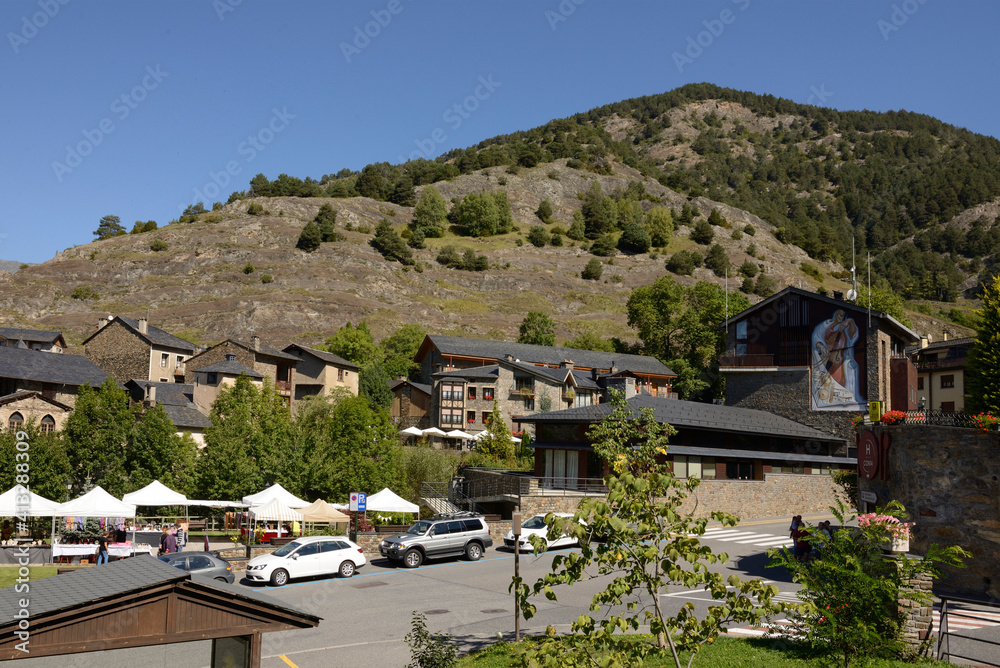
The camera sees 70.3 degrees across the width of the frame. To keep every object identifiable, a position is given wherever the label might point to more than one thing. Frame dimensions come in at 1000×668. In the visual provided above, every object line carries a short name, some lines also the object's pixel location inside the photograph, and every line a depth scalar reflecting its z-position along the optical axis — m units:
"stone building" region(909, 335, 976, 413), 67.00
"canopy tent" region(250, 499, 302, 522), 30.69
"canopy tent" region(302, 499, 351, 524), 31.83
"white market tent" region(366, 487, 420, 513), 32.97
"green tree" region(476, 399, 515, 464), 54.53
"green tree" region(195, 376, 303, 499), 39.19
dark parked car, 21.64
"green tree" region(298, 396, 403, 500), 40.25
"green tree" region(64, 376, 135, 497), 40.56
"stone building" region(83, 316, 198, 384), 69.38
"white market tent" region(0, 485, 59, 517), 27.53
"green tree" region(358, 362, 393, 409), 74.50
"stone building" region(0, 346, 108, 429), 49.41
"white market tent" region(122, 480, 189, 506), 31.59
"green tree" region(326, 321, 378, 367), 84.88
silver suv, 27.03
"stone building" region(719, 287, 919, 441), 50.34
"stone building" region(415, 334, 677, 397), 75.94
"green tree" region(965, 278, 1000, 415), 35.34
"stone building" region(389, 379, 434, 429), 73.94
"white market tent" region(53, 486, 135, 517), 28.00
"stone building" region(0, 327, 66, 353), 68.94
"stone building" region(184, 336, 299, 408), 65.19
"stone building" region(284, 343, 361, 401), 70.19
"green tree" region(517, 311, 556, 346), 97.62
